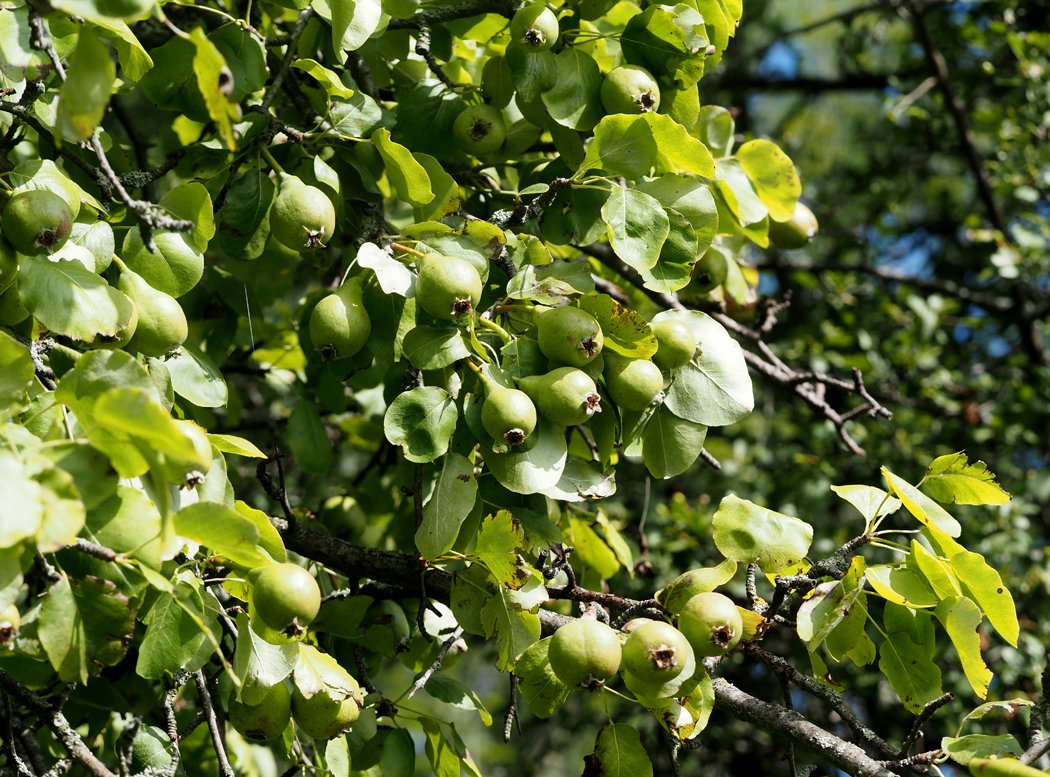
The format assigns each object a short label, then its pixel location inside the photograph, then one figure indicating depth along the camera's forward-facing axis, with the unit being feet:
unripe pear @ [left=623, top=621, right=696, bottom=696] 3.95
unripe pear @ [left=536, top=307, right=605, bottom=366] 4.14
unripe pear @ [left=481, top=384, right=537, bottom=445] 4.08
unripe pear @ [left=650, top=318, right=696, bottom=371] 4.24
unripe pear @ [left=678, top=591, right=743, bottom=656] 4.02
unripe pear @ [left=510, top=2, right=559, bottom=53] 4.36
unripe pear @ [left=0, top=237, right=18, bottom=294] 4.00
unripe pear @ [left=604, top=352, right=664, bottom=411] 4.17
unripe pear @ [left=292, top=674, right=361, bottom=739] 4.18
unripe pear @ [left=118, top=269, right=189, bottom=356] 4.10
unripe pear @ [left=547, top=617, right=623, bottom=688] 3.99
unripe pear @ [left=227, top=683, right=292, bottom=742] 4.21
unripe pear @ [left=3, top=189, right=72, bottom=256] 3.96
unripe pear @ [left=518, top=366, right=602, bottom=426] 4.11
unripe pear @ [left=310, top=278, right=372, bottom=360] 4.24
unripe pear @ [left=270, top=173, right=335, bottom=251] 4.30
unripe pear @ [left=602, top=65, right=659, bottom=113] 4.39
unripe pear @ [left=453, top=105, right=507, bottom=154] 4.51
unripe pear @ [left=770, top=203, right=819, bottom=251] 4.92
